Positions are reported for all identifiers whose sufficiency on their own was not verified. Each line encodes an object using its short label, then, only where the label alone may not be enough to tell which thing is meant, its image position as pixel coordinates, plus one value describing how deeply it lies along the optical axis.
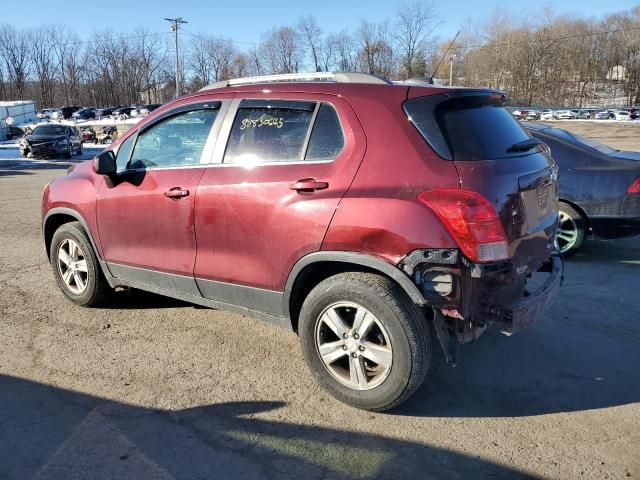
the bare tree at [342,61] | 74.50
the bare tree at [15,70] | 92.38
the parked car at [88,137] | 36.56
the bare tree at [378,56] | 68.25
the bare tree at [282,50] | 79.25
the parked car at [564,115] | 49.88
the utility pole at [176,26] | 56.91
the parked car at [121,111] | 62.63
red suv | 2.94
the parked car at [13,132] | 41.84
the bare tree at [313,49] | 80.25
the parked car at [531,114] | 45.37
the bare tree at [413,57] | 54.90
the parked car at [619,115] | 50.22
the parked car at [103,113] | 64.56
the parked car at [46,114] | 64.12
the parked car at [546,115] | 48.28
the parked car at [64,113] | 62.97
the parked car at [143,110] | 58.03
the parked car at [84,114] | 64.62
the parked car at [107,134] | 35.34
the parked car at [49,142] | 24.45
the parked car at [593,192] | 5.96
